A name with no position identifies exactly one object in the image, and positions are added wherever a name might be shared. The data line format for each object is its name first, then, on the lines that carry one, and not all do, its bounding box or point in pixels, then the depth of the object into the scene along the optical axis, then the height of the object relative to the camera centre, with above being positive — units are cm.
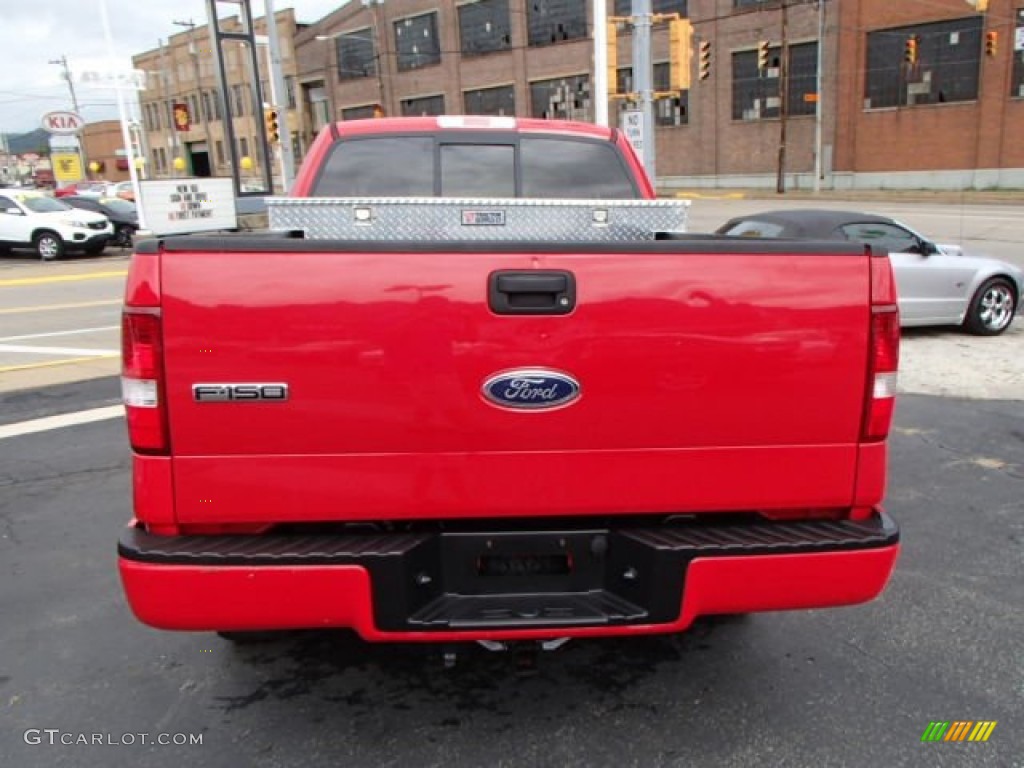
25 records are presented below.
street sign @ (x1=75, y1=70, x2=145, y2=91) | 2607 +380
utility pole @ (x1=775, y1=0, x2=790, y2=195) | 3947 +316
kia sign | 3806 +369
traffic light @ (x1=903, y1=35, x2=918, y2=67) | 3244 +404
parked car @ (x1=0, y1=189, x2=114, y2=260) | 2261 -64
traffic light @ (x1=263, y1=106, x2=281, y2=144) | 2434 +197
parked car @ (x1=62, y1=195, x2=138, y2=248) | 2573 -42
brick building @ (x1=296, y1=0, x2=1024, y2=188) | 3678 +449
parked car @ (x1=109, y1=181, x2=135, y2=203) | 3644 +42
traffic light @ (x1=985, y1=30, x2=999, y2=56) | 3097 +393
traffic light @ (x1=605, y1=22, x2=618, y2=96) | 1506 +210
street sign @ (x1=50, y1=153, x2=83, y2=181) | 4089 +179
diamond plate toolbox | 391 -20
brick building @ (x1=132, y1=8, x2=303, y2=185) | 7031 +901
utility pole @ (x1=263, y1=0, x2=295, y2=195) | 2291 +287
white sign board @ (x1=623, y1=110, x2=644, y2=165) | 1397 +71
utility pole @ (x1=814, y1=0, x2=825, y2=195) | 3869 +251
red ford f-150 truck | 226 -72
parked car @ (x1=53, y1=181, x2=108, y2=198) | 3969 +75
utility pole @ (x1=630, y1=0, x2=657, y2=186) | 1330 +173
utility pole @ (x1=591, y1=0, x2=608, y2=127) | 1488 +214
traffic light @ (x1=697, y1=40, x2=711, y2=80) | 2723 +347
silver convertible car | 915 -140
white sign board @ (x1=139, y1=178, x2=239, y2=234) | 2122 -24
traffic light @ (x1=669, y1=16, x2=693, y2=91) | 1527 +213
